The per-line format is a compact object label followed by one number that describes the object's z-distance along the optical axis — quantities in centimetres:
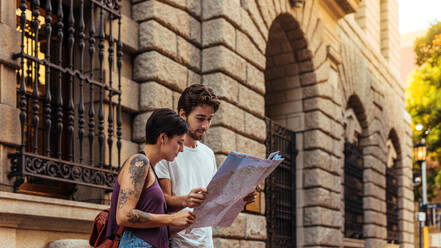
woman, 323
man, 396
